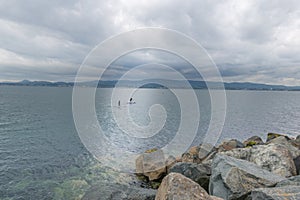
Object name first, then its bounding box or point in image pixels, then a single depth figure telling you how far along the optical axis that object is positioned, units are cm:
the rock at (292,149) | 1304
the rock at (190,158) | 1762
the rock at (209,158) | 1542
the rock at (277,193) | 590
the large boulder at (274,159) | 1042
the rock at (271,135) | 2477
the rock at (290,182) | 753
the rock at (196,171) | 1169
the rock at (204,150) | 1838
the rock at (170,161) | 1642
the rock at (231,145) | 1970
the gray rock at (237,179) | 829
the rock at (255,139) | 2457
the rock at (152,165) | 1639
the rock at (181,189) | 571
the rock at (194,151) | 1906
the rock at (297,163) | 1119
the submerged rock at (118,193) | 884
